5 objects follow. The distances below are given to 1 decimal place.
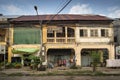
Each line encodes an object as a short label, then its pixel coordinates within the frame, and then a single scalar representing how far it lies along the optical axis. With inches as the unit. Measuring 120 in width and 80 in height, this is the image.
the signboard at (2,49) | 645.4
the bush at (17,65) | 657.4
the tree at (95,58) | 547.3
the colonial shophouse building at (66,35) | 699.1
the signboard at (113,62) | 633.6
